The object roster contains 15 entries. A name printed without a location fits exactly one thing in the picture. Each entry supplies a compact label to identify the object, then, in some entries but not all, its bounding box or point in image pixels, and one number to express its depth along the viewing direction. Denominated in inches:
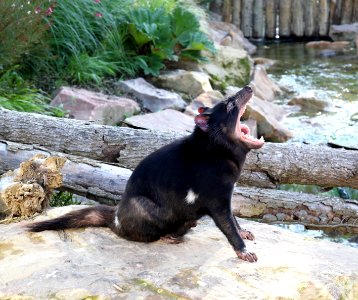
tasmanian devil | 123.1
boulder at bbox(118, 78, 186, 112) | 270.1
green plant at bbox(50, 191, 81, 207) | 168.7
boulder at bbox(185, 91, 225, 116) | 268.8
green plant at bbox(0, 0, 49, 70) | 226.8
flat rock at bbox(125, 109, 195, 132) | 229.9
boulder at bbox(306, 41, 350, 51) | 446.0
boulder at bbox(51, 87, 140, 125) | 236.7
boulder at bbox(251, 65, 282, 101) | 329.7
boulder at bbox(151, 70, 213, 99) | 293.3
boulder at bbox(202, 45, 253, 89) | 324.8
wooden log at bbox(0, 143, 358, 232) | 156.2
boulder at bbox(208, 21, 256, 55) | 410.3
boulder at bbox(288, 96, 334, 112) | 315.3
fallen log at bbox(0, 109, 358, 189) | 159.2
